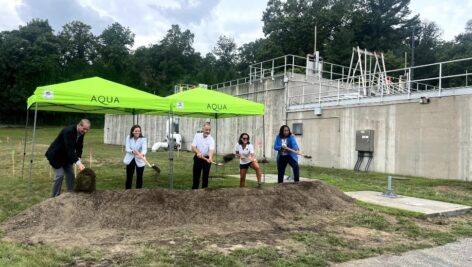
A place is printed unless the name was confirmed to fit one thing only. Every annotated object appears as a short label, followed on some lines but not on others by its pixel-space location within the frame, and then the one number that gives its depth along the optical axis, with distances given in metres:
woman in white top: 9.26
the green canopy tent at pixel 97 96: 8.37
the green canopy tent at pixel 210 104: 9.48
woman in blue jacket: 9.23
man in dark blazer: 6.94
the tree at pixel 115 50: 77.44
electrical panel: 16.77
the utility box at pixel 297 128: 20.74
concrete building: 13.80
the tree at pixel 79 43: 88.31
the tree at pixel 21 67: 62.84
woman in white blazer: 8.51
